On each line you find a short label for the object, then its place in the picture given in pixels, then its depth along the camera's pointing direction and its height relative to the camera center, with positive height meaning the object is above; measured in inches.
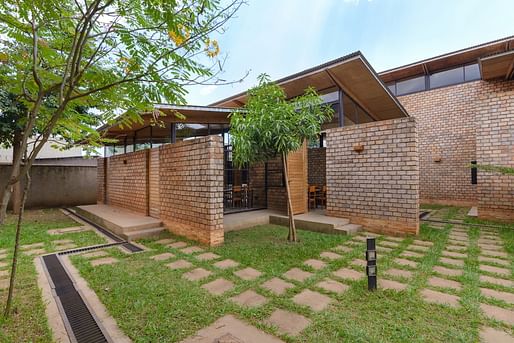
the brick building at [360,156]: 196.9 +12.9
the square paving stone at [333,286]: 109.2 -53.5
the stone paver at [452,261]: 137.2 -53.9
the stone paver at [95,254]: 155.0 -52.3
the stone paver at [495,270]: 123.3 -53.4
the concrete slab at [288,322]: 81.2 -52.8
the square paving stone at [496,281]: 111.8 -53.3
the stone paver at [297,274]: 121.6 -53.4
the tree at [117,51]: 67.4 +38.5
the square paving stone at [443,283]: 111.3 -53.6
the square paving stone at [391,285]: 109.9 -53.3
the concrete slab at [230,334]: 76.0 -52.4
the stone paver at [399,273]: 123.5 -53.7
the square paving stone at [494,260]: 136.6 -53.6
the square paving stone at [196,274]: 122.9 -53.2
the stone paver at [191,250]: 162.7 -53.2
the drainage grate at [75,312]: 79.2 -52.2
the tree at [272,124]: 165.5 +31.2
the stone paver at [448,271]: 124.2 -53.6
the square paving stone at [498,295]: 99.0 -53.3
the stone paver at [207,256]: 151.6 -53.5
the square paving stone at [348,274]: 122.3 -53.7
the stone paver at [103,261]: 141.3 -52.4
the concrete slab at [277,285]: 108.4 -53.2
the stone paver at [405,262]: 136.9 -53.9
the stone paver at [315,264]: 136.3 -53.9
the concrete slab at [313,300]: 96.0 -53.3
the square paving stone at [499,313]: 85.7 -53.0
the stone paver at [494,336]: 75.1 -52.7
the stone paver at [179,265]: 137.5 -53.2
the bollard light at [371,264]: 106.2 -41.1
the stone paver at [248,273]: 123.4 -53.3
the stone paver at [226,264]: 138.5 -53.5
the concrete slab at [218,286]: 109.0 -53.1
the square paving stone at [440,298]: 97.3 -53.2
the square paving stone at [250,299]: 98.5 -53.0
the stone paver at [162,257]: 151.0 -53.1
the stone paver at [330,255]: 149.9 -54.1
